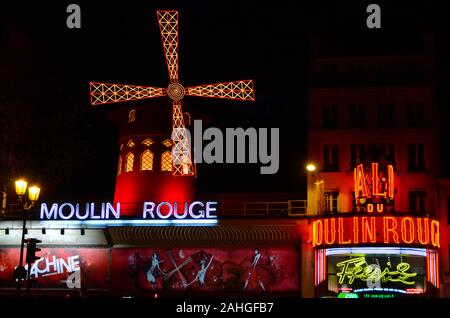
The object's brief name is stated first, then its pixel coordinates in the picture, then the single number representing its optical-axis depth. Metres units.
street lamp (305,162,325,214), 26.06
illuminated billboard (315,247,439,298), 24.08
